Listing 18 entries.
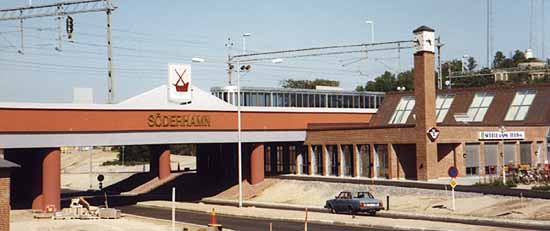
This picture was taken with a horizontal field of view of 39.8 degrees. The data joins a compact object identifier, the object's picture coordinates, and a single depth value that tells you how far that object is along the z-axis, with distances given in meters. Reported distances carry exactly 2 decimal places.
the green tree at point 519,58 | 187.06
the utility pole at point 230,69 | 62.70
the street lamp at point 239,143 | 50.32
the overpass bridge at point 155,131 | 50.62
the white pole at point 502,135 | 50.76
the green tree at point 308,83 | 162.62
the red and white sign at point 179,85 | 61.06
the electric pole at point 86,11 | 56.97
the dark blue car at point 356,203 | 42.47
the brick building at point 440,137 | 56.97
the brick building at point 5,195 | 27.14
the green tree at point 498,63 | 190.71
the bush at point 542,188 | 45.67
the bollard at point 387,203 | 46.25
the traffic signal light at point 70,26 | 48.36
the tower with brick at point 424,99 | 56.19
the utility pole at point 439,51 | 91.06
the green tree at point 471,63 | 195.98
